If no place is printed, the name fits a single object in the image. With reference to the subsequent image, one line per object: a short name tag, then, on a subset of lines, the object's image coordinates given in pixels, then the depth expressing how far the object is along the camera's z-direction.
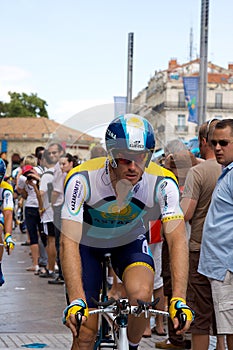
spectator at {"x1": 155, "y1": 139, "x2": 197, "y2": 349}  5.79
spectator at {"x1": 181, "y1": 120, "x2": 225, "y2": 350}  6.34
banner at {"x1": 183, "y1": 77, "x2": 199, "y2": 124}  28.08
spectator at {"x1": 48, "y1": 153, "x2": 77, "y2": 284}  9.33
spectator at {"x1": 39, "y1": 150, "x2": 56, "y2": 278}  12.05
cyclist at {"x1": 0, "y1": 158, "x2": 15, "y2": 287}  7.64
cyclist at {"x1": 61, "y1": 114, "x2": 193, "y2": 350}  4.20
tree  103.38
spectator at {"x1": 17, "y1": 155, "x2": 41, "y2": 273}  13.02
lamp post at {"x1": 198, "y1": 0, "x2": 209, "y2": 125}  21.36
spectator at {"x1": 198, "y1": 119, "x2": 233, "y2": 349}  5.58
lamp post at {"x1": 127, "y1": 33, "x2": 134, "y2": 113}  32.09
